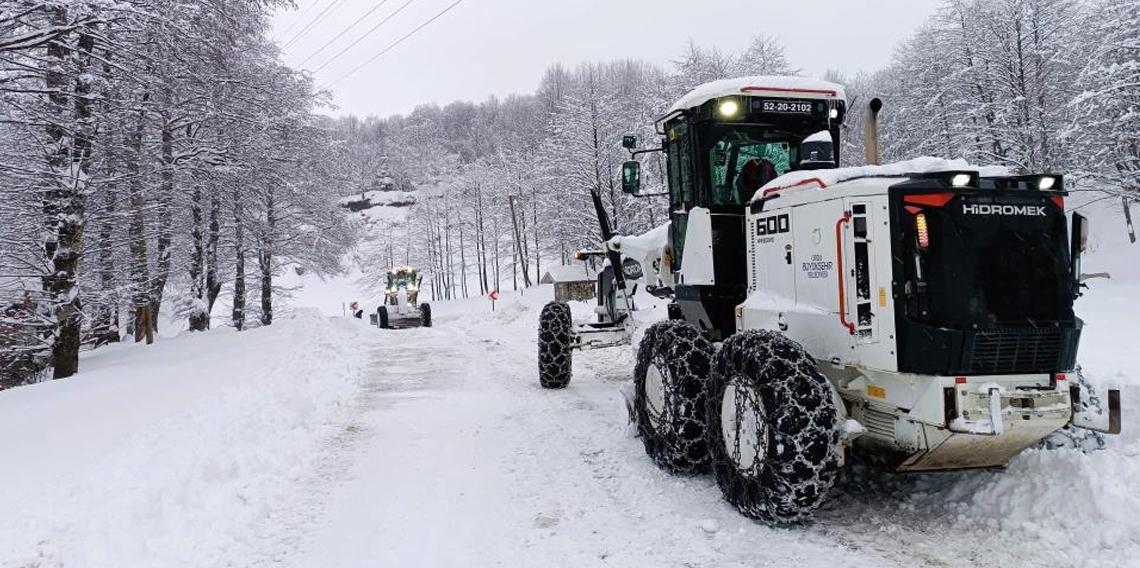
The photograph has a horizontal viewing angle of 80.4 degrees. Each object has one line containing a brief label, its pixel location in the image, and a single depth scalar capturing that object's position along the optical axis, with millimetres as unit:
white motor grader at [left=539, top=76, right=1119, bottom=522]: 3689
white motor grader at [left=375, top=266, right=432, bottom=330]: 24203
